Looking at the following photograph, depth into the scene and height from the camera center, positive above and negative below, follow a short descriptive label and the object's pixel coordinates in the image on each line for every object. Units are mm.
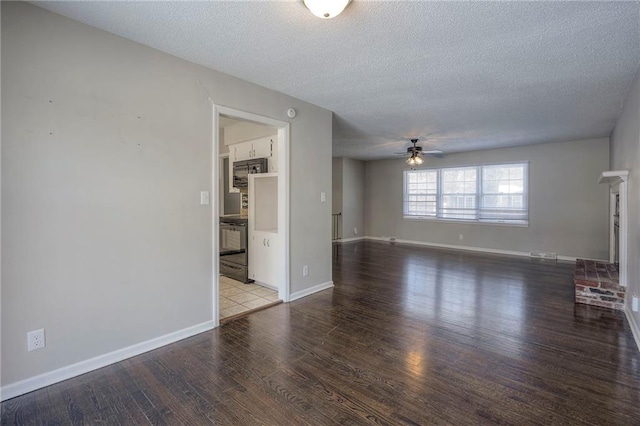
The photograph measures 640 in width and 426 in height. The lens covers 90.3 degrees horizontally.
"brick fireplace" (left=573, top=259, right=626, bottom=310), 3658 -950
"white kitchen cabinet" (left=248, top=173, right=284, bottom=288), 4289 -290
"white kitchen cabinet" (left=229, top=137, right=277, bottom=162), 4754 +981
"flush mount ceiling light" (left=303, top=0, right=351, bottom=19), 1871 +1217
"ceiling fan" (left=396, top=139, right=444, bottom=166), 6230 +1121
